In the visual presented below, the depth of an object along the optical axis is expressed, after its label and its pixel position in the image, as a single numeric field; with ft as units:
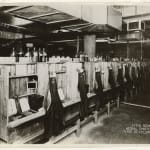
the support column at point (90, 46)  15.21
